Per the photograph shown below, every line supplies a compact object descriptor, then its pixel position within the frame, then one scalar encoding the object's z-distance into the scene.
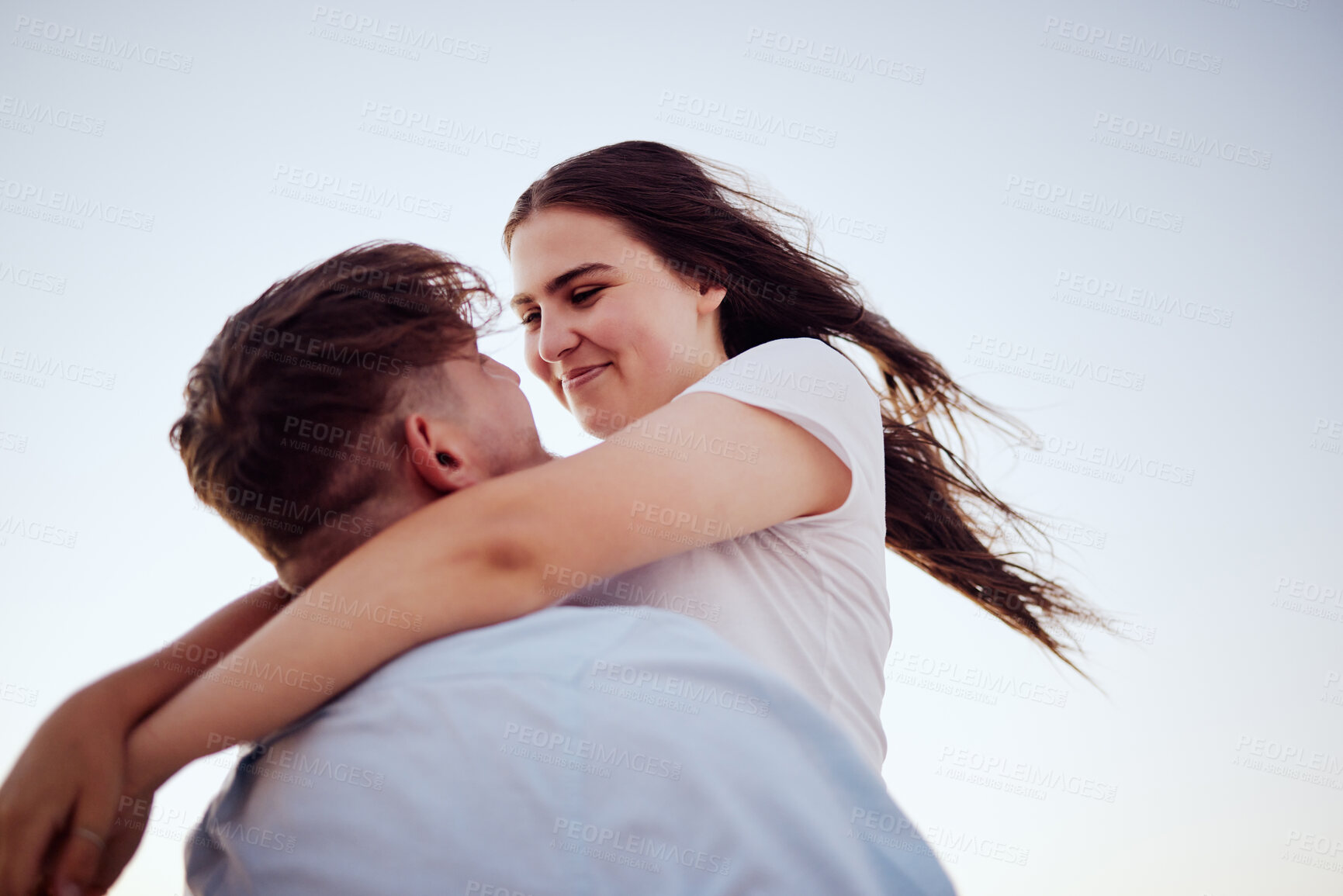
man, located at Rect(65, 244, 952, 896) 0.90
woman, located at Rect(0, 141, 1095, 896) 1.06
